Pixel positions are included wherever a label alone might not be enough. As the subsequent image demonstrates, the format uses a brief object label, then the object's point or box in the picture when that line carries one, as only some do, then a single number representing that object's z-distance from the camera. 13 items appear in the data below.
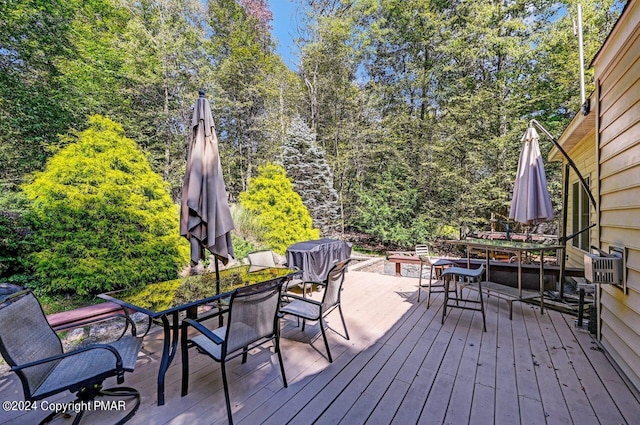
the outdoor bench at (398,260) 6.26
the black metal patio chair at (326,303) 2.64
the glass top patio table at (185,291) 2.11
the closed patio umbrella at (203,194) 2.59
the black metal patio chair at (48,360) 1.54
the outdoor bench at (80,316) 2.54
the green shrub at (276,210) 6.86
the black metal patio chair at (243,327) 1.90
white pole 4.27
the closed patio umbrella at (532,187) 4.21
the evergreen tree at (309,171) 10.95
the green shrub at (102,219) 4.00
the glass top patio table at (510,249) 3.62
